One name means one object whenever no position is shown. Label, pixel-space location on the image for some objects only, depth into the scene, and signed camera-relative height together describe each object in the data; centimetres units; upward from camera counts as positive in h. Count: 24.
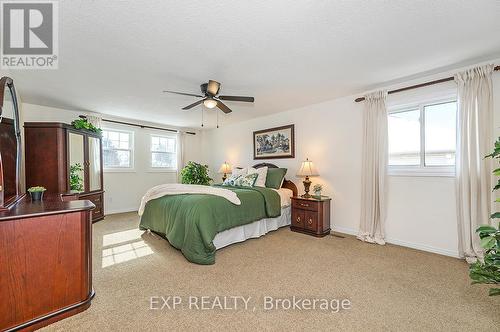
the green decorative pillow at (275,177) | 441 -22
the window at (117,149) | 529 +46
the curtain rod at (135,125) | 520 +107
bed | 270 -73
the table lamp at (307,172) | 402 -12
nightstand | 370 -85
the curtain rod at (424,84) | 281 +107
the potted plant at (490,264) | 164 -77
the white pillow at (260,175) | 448 -18
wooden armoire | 372 +19
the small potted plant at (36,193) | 207 -23
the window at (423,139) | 295 +36
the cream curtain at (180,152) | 640 +43
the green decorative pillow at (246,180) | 442 -28
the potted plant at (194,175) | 588 -21
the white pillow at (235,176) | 471 -20
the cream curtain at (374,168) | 336 -5
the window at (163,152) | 616 +43
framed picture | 476 +52
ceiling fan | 282 +91
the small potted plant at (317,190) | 390 -43
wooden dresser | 149 -68
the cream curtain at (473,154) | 256 +11
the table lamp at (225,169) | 598 -7
